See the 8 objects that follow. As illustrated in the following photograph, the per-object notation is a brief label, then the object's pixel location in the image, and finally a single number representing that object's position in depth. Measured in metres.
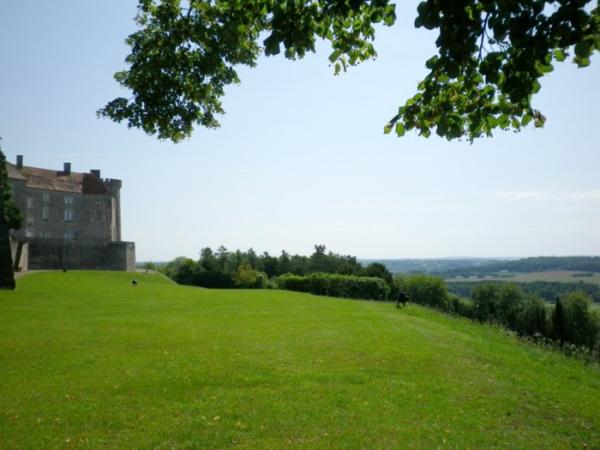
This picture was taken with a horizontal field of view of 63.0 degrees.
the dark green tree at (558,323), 48.69
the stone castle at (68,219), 50.44
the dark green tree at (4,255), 20.56
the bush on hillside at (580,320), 54.22
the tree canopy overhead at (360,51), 5.19
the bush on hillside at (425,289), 83.81
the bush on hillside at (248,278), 60.53
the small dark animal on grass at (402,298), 29.62
